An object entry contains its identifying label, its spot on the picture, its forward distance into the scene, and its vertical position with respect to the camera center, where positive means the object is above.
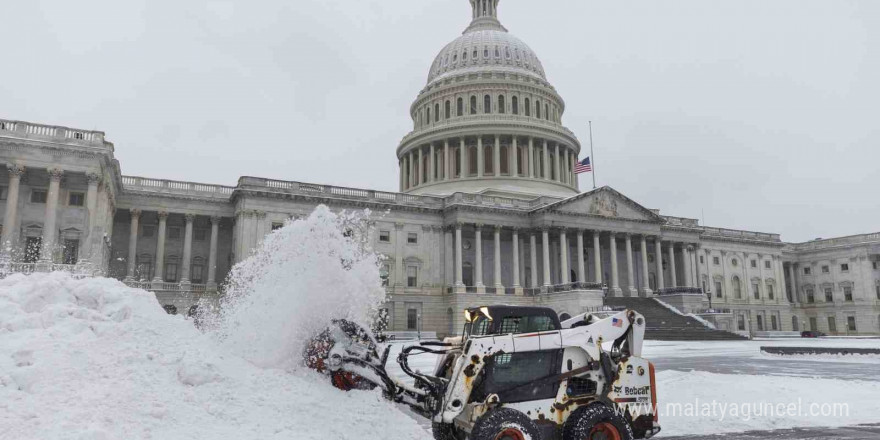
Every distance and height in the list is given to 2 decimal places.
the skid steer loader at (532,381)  8.44 -0.94
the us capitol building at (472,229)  39.88 +8.34
